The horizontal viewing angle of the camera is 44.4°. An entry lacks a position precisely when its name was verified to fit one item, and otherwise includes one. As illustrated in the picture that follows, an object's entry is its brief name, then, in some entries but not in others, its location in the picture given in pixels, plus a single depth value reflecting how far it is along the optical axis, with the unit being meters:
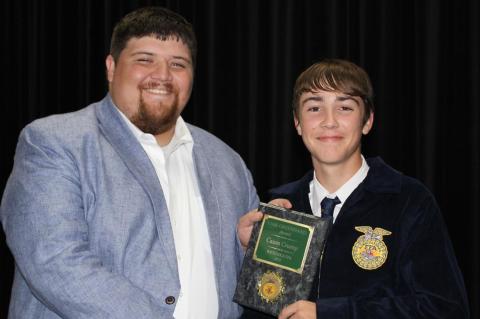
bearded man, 2.27
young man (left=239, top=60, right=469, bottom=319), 2.37
